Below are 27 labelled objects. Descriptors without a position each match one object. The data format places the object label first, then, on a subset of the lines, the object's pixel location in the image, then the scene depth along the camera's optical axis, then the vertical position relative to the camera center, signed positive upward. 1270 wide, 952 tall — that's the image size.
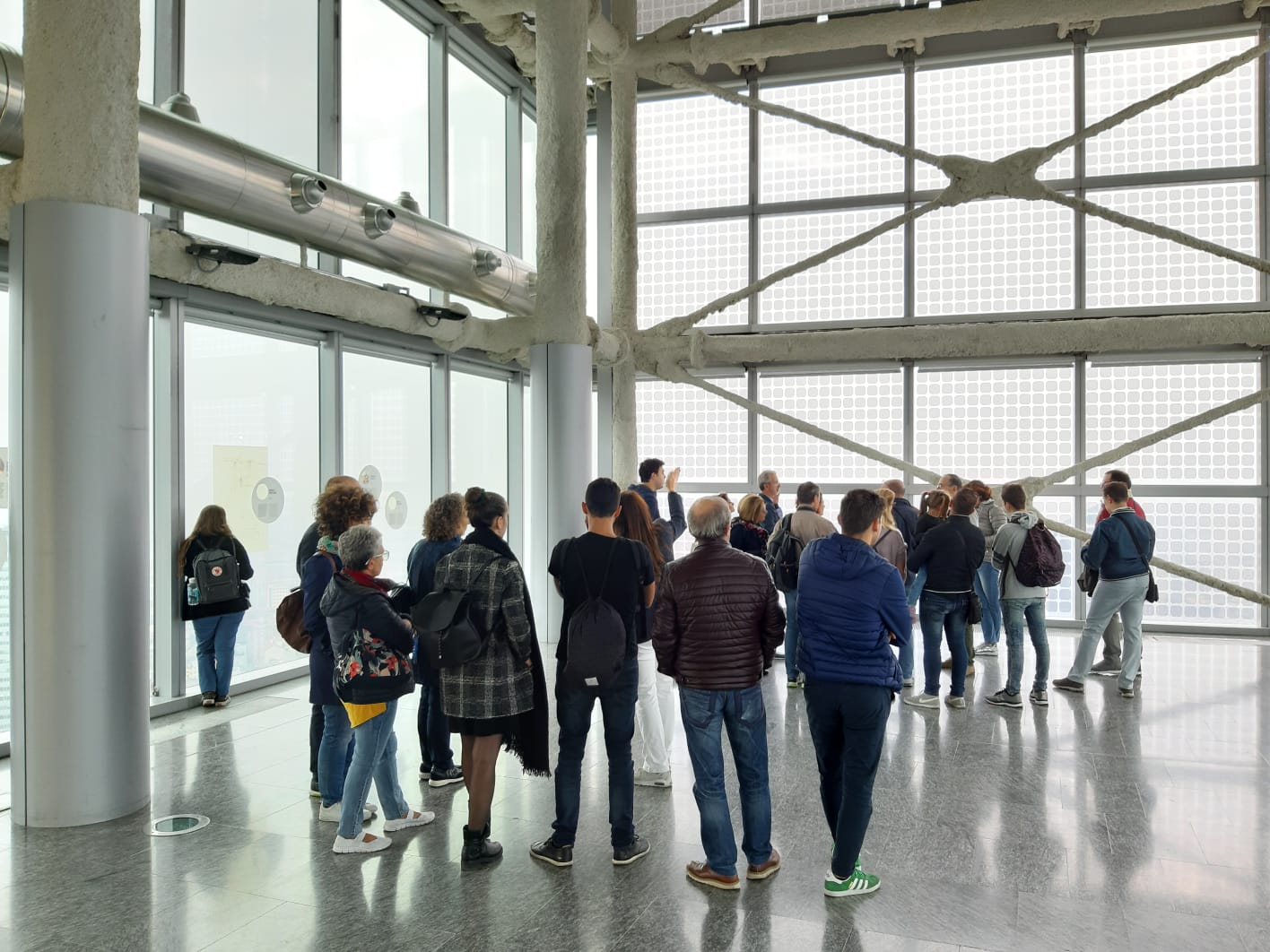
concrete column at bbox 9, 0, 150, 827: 4.39 +0.27
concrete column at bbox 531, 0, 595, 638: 8.32 +1.78
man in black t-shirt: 3.94 -0.91
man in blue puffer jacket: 3.59 -0.71
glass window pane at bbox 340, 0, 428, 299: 8.58 +3.40
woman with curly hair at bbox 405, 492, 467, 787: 4.55 -0.38
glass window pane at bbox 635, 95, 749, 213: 12.04 +3.95
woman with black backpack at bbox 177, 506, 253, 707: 6.48 -0.86
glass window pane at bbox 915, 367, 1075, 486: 10.98 +0.50
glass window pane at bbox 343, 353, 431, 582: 8.60 +0.25
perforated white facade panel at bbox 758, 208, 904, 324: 11.59 +2.36
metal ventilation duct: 5.32 +1.73
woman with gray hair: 3.97 -0.67
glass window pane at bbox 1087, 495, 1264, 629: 10.45 -0.97
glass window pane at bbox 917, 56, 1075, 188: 11.04 +4.17
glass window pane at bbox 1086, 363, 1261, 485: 10.50 +0.51
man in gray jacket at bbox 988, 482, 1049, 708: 6.95 -1.02
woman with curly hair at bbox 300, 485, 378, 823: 4.33 -0.75
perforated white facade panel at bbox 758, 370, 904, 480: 11.47 +0.53
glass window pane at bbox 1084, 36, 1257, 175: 10.52 +3.91
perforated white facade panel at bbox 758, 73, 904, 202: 11.52 +3.92
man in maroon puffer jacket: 3.72 -0.75
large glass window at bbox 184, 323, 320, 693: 6.95 +0.14
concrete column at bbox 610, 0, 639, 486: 10.62 +2.38
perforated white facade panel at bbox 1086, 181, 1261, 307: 10.55 +2.40
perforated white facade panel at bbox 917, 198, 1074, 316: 11.05 +2.43
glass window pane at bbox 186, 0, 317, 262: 6.97 +3.03
